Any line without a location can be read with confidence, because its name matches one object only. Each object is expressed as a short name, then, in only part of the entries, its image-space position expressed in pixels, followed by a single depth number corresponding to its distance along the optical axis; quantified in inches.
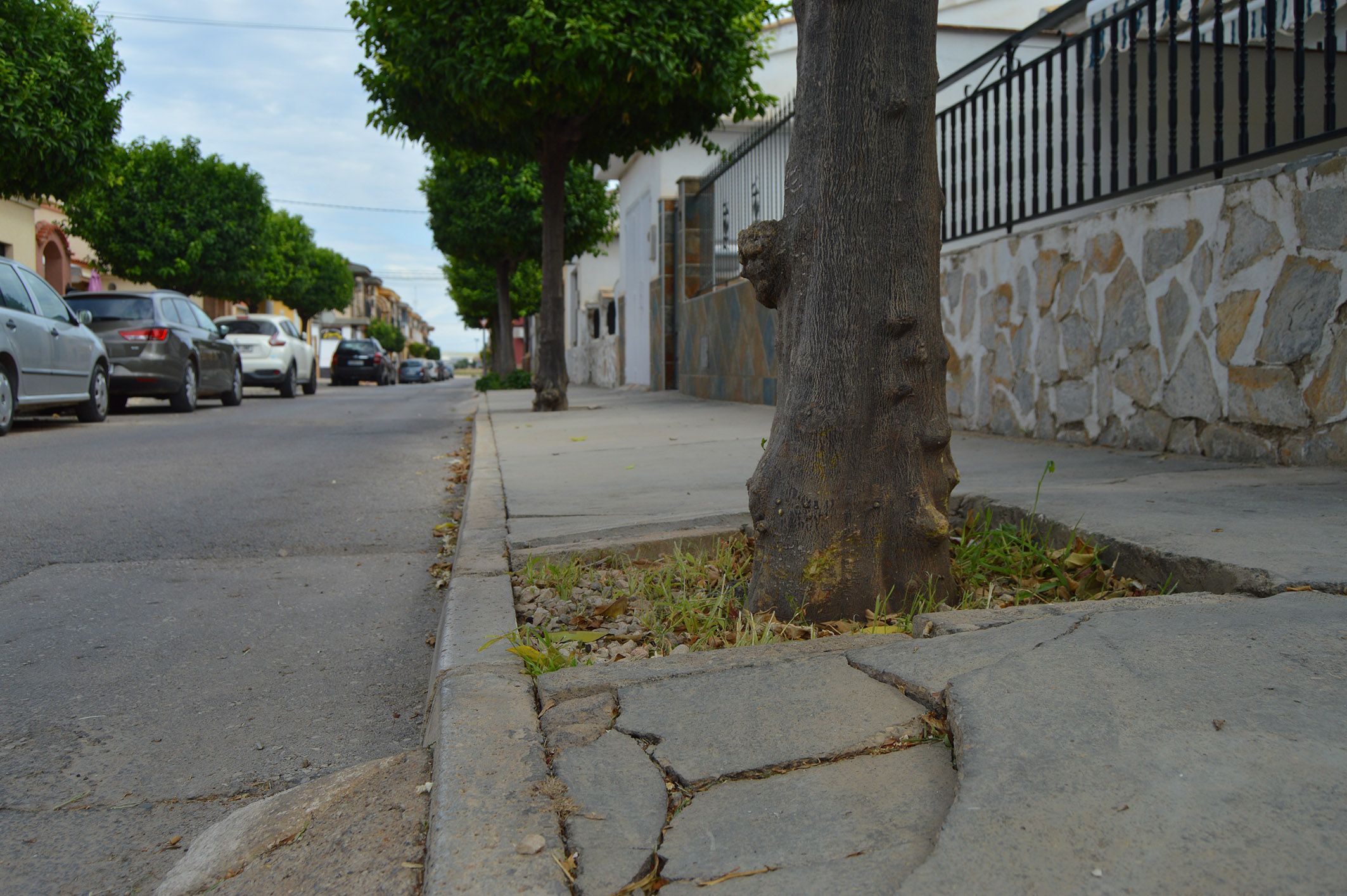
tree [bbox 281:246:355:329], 2145.7
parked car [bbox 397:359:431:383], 2215.8
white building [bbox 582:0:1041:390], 572.7
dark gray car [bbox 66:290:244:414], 488.4
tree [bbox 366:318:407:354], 3420.3
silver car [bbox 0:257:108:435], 363.3
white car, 750.5
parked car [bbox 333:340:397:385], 1338.6
